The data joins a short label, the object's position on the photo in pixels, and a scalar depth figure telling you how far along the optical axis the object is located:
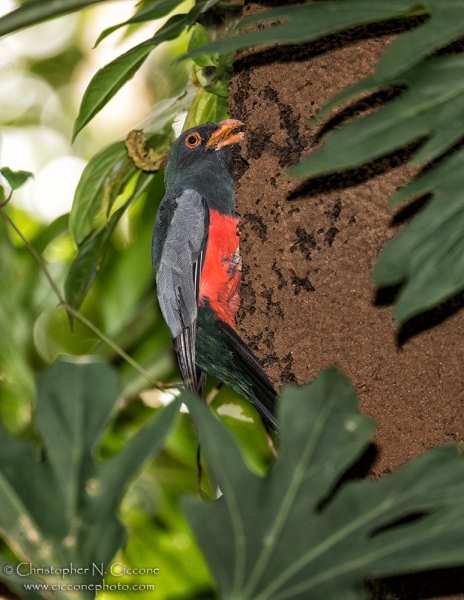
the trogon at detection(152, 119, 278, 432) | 6.68
